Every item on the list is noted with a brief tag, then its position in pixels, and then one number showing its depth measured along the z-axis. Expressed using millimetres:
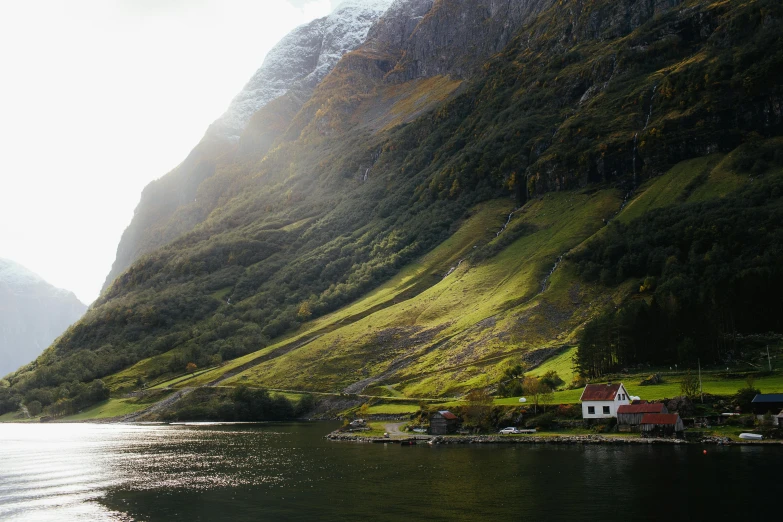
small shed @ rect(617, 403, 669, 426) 101000
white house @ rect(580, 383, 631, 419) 104375
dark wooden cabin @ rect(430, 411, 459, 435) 121625
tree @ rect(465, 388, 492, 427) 120062
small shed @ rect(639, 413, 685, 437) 95438
